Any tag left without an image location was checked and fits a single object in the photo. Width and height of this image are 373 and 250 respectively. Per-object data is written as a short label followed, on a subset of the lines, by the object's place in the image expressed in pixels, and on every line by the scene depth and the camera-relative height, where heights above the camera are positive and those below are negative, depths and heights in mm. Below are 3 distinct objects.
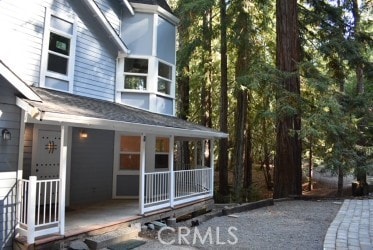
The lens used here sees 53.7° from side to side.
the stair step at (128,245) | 7326 -1886
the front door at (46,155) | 9227 -99
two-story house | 7000 +1069
